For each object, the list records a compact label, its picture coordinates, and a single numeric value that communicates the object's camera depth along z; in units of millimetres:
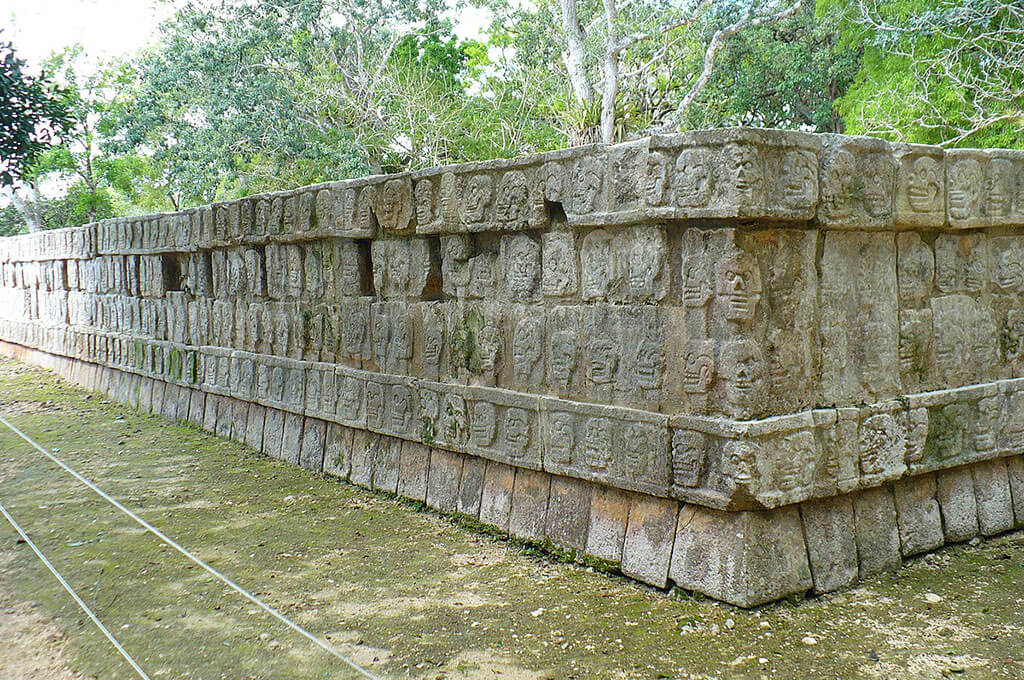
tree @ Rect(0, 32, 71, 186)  9445
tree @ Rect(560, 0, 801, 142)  19797
